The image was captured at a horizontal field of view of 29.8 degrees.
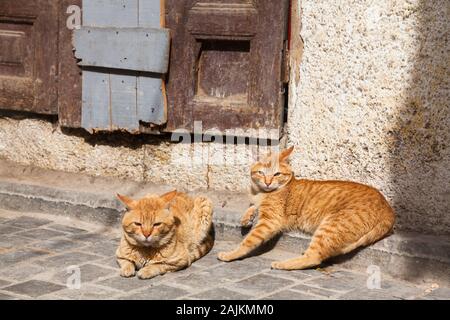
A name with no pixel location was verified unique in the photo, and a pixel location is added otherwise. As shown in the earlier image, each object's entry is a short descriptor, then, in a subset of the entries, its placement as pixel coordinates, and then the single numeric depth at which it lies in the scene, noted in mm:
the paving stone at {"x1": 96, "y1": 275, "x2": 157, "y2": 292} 5175
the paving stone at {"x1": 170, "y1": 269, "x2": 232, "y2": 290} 5227
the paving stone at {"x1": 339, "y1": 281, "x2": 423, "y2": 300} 5094
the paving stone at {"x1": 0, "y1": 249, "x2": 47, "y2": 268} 5578
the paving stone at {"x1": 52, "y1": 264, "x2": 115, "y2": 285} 5281
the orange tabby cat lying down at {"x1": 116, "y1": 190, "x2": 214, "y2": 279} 5328
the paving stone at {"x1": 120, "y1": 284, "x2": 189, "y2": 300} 4988
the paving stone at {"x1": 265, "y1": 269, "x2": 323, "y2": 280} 5430
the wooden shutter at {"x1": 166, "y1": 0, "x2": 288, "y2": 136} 6340
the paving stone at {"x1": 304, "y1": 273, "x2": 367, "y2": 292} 5277
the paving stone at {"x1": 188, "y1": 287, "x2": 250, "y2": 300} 5000
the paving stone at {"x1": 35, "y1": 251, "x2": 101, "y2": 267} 5582
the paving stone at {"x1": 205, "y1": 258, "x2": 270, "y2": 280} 5445
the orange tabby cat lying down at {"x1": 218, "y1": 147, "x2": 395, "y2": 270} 5500
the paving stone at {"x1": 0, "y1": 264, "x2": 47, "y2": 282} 5287
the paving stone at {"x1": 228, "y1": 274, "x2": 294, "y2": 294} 5168
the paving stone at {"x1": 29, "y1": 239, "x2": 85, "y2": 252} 5936
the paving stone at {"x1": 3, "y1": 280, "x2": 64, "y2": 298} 5012
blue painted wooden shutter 6605
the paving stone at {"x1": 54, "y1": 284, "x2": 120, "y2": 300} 4961
